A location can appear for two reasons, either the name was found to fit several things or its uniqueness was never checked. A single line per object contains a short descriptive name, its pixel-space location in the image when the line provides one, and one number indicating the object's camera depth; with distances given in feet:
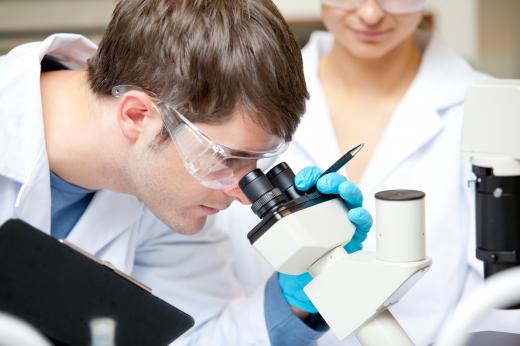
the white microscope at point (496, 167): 3.97
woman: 5.64
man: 4.49
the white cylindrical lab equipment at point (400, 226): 3.82
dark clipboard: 3.73
